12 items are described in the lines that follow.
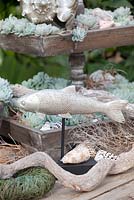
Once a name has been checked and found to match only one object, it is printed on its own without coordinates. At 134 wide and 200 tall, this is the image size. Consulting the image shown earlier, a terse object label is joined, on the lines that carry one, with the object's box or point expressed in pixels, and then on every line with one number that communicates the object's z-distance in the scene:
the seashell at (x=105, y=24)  2.34
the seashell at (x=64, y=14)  2.21
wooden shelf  2.17
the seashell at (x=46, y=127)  2.13
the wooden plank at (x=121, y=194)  1.94
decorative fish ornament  1.96
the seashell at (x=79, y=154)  2.04
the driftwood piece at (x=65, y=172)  1.91
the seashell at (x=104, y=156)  2.07
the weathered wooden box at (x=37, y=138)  2.09
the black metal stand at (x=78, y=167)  2.01
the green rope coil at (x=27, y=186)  1.87
